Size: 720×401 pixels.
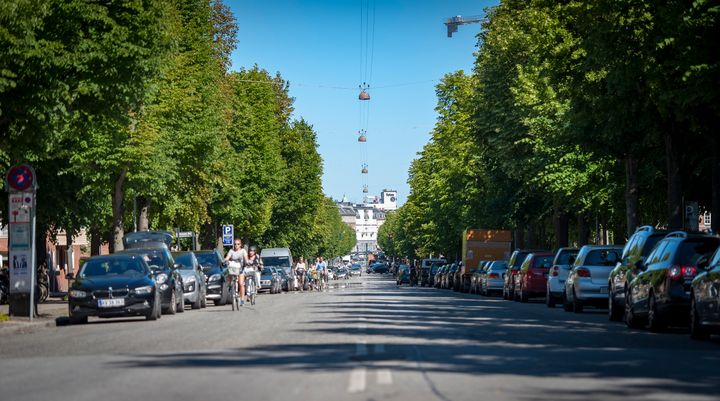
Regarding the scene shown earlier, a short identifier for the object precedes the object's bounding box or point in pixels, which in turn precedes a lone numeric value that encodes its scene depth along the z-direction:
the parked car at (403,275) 108.56
